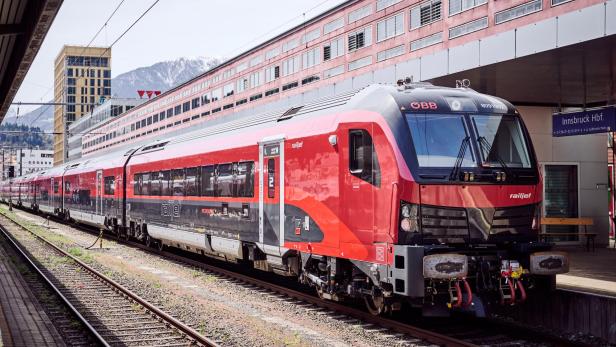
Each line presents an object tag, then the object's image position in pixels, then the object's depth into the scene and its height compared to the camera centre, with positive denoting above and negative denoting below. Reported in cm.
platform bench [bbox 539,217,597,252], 2152 -116
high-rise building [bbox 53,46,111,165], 17450 +2679
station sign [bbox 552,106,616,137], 1455 +142
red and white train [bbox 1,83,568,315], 980 -22
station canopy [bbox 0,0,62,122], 1171 +313
